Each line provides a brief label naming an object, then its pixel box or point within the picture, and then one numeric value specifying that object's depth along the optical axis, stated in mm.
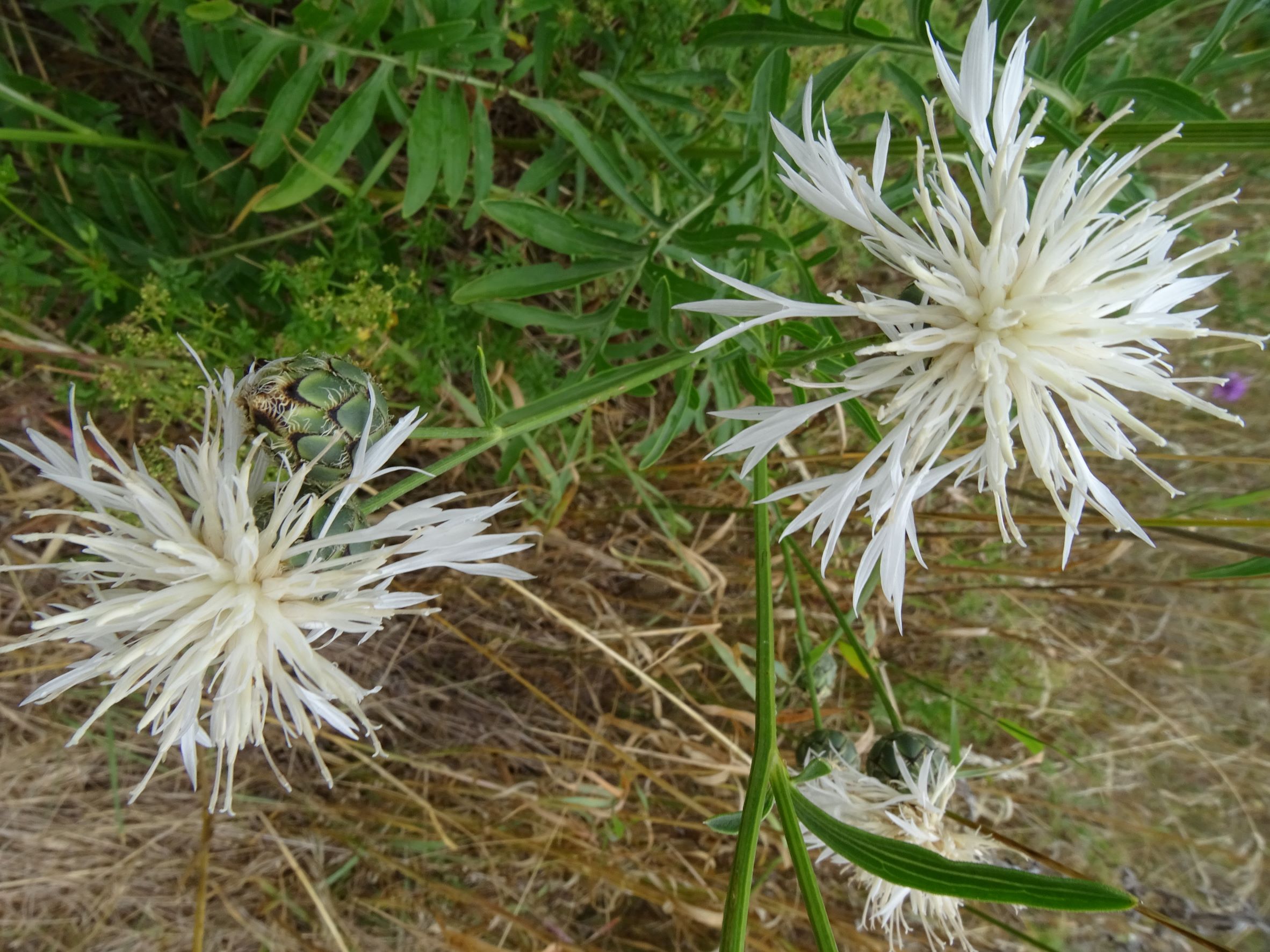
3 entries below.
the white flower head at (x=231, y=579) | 152
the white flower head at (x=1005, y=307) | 142
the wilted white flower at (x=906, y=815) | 198
